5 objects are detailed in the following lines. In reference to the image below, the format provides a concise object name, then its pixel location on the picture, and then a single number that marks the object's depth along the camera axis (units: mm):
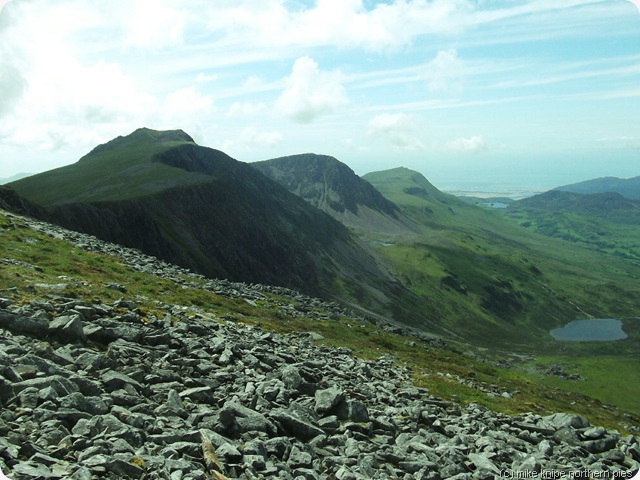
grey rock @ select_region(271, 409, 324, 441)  19047
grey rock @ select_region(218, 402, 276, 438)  17375
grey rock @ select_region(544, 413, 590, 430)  27078
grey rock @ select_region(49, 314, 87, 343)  21156
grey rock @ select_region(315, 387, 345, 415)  21750
